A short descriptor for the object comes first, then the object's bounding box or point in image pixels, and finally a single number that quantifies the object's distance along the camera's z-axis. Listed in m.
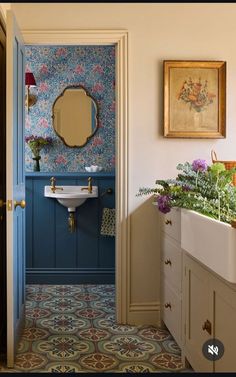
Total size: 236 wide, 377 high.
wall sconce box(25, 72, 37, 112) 4.55
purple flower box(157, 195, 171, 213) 2.58
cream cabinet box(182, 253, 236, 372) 1.73
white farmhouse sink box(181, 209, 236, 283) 1.47
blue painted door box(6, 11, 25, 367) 2.52
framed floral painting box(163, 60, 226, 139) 3.31
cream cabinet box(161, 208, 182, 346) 2.64
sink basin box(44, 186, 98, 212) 4.35
